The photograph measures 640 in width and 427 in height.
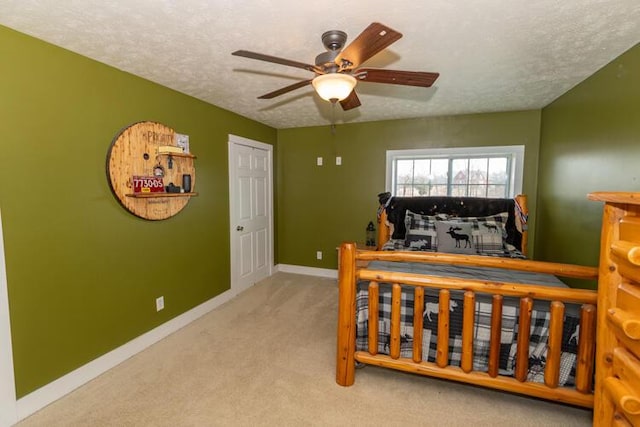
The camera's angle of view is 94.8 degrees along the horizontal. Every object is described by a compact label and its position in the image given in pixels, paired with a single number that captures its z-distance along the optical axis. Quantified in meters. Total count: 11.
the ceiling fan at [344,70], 1.42
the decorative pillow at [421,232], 3.10
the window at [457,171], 3.58
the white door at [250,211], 3.67
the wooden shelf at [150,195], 2.35
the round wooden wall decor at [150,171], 2.29
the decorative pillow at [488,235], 2.92
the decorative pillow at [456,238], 2.94
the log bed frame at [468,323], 1.62
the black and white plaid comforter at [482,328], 1.70
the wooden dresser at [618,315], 1.04
